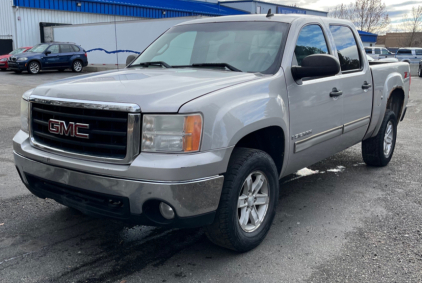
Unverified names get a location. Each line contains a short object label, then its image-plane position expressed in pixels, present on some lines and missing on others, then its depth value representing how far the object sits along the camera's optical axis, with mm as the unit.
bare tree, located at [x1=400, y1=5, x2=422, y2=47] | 65125
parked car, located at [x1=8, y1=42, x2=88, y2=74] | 21406
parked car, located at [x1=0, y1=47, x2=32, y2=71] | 23064
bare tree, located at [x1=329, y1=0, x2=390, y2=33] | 63312
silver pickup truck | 2693
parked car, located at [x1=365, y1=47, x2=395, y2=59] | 33031
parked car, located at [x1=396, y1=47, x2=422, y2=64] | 32156
